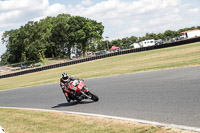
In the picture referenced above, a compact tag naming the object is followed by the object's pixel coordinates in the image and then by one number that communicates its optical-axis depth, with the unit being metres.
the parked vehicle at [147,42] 78.11
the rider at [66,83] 10.98
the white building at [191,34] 78.06
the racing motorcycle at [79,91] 10.56
